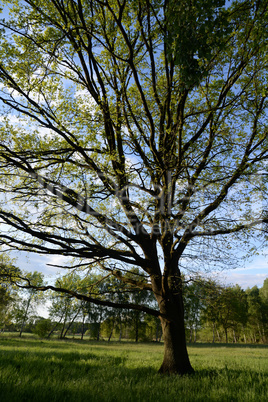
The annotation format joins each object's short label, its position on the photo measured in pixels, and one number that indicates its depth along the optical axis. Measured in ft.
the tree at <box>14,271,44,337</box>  174.52
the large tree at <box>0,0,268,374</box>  22.99
